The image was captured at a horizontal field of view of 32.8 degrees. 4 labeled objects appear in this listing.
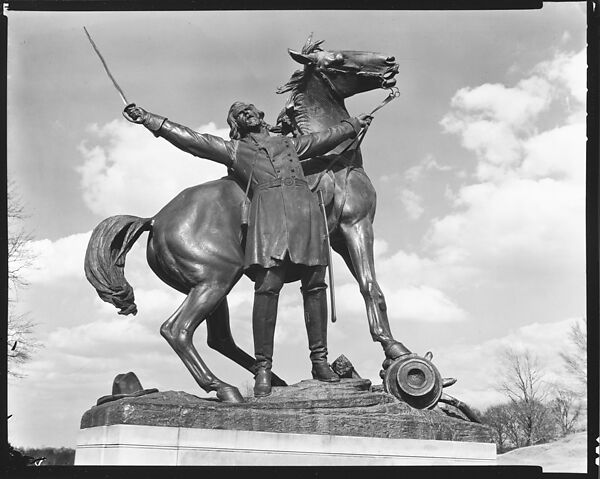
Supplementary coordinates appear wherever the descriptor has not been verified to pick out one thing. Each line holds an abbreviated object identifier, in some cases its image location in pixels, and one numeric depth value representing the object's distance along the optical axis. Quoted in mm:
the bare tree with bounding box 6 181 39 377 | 15703
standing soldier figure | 8812
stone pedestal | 8031
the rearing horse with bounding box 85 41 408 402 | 8750
